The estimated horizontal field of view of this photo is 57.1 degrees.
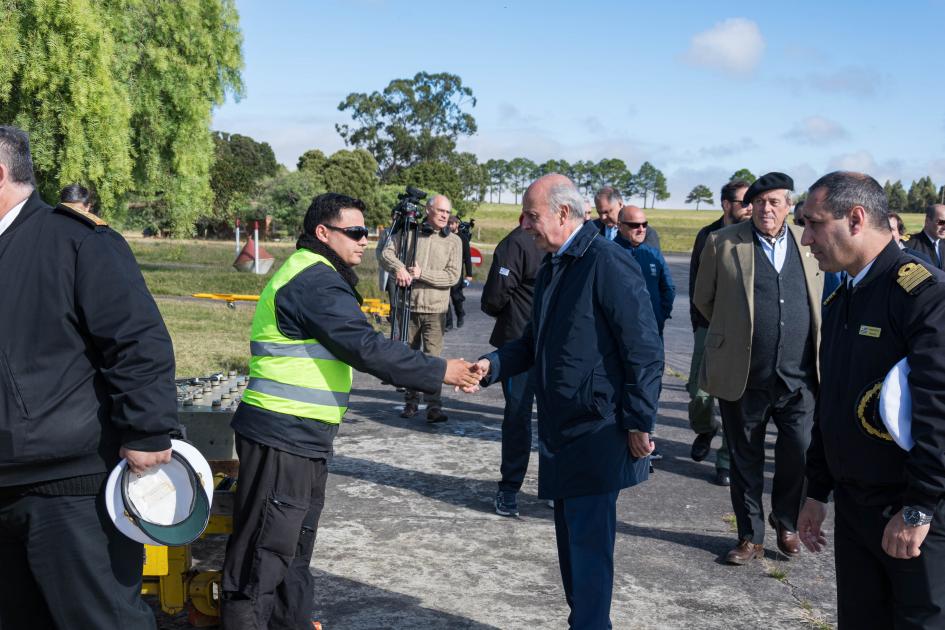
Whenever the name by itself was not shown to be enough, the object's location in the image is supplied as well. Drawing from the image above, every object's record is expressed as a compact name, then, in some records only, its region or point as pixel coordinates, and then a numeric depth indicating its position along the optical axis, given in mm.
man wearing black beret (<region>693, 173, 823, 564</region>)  5328
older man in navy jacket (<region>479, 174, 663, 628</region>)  3809
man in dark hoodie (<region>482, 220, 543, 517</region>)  6848
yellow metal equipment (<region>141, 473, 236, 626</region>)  4016
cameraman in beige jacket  8680
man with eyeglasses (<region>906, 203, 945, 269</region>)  8516
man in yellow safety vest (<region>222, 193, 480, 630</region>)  3684
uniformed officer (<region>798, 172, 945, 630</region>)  2680
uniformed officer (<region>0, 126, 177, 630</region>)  2824
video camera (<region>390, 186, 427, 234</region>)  8680
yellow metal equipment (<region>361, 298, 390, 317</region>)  14773
